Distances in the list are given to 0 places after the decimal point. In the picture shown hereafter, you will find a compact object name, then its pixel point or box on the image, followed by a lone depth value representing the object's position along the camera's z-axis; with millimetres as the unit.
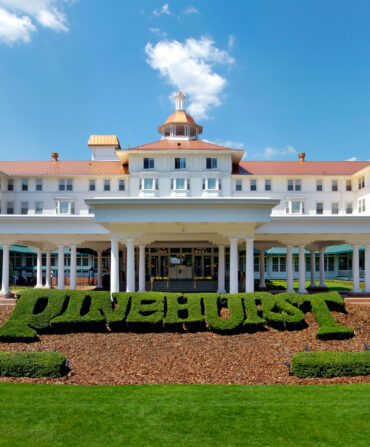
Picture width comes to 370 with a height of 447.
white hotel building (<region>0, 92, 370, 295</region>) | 17594
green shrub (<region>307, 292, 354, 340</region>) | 14453
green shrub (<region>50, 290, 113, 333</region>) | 15391
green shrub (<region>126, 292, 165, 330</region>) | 15297
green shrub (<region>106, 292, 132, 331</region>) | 15406
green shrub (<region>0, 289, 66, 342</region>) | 14477
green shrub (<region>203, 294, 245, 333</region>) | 15062
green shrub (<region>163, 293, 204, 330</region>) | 15297
